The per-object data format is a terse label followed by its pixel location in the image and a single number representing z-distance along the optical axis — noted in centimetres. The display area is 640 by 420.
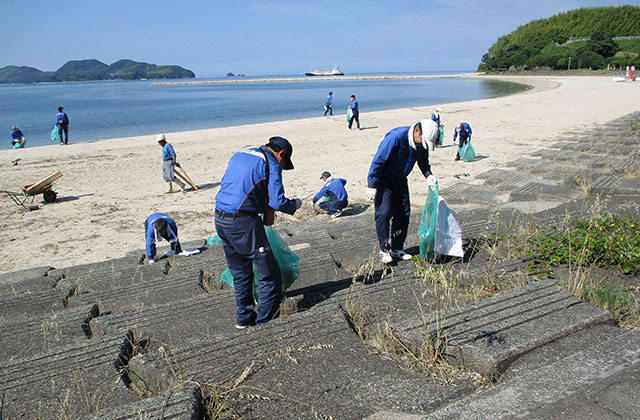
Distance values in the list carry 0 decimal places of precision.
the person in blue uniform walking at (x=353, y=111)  2012
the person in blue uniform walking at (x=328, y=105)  2791
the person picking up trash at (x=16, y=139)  2058
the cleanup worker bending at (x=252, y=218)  331
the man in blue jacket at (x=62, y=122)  2103
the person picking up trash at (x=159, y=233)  619
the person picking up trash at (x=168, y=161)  1068
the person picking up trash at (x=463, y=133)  1222
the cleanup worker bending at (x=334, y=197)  856
